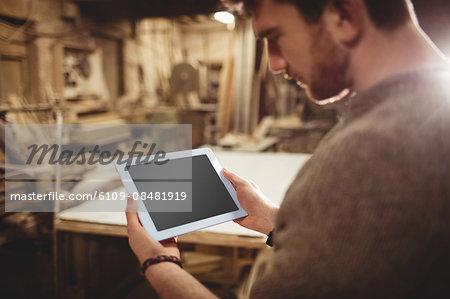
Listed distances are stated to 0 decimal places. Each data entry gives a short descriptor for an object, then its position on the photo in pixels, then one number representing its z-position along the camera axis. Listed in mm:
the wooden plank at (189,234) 1801
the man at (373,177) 637
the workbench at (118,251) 1879
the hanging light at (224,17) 3807
